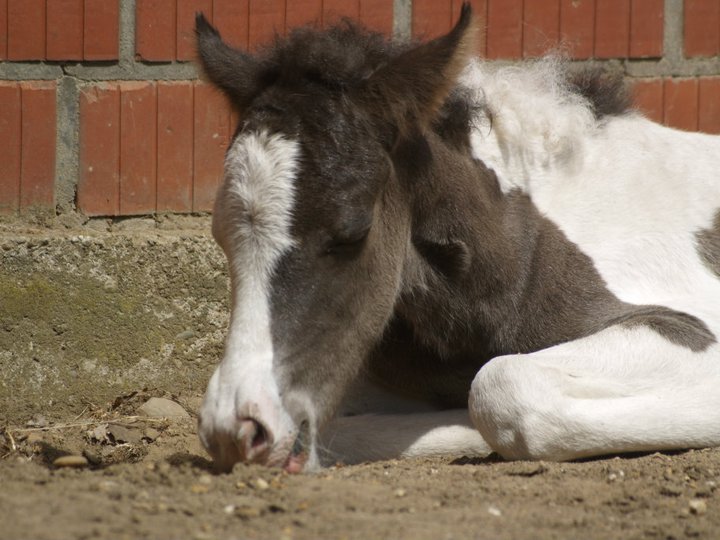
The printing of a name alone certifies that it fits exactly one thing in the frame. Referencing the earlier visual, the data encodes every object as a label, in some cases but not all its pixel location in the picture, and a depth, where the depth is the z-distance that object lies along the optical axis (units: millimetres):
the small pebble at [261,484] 5344
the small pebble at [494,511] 5133
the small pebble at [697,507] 5391
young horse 6129
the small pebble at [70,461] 6730
